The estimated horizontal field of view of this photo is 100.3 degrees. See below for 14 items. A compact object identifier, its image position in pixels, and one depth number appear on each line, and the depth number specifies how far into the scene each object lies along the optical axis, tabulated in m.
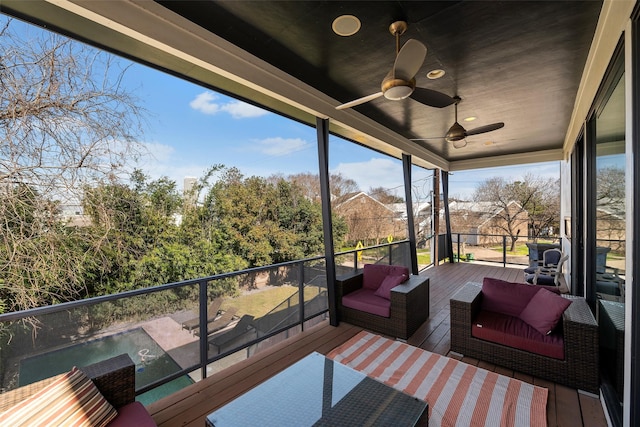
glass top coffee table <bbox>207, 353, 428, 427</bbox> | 1.53
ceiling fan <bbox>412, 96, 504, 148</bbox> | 3.72
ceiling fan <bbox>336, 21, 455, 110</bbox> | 1.92
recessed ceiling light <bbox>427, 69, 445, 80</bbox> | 3.04
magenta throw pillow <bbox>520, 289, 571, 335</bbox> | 2.44
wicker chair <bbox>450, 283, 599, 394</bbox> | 2.19
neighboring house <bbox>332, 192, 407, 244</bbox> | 10.52
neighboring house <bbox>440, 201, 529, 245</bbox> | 10.48
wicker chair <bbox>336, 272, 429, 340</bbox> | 3.15
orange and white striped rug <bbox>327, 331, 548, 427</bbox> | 1.98
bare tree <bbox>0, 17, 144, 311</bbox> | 3.49
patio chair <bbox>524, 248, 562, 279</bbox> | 5.28
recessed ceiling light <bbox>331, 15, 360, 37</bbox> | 2.14
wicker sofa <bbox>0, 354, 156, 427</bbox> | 1.38
